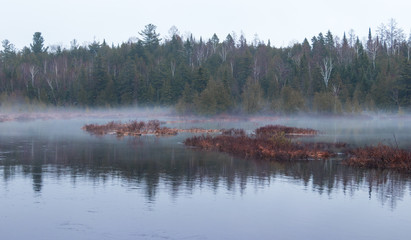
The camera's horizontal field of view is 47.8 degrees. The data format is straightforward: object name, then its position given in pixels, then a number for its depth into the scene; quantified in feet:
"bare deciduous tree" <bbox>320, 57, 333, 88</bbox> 337.52
